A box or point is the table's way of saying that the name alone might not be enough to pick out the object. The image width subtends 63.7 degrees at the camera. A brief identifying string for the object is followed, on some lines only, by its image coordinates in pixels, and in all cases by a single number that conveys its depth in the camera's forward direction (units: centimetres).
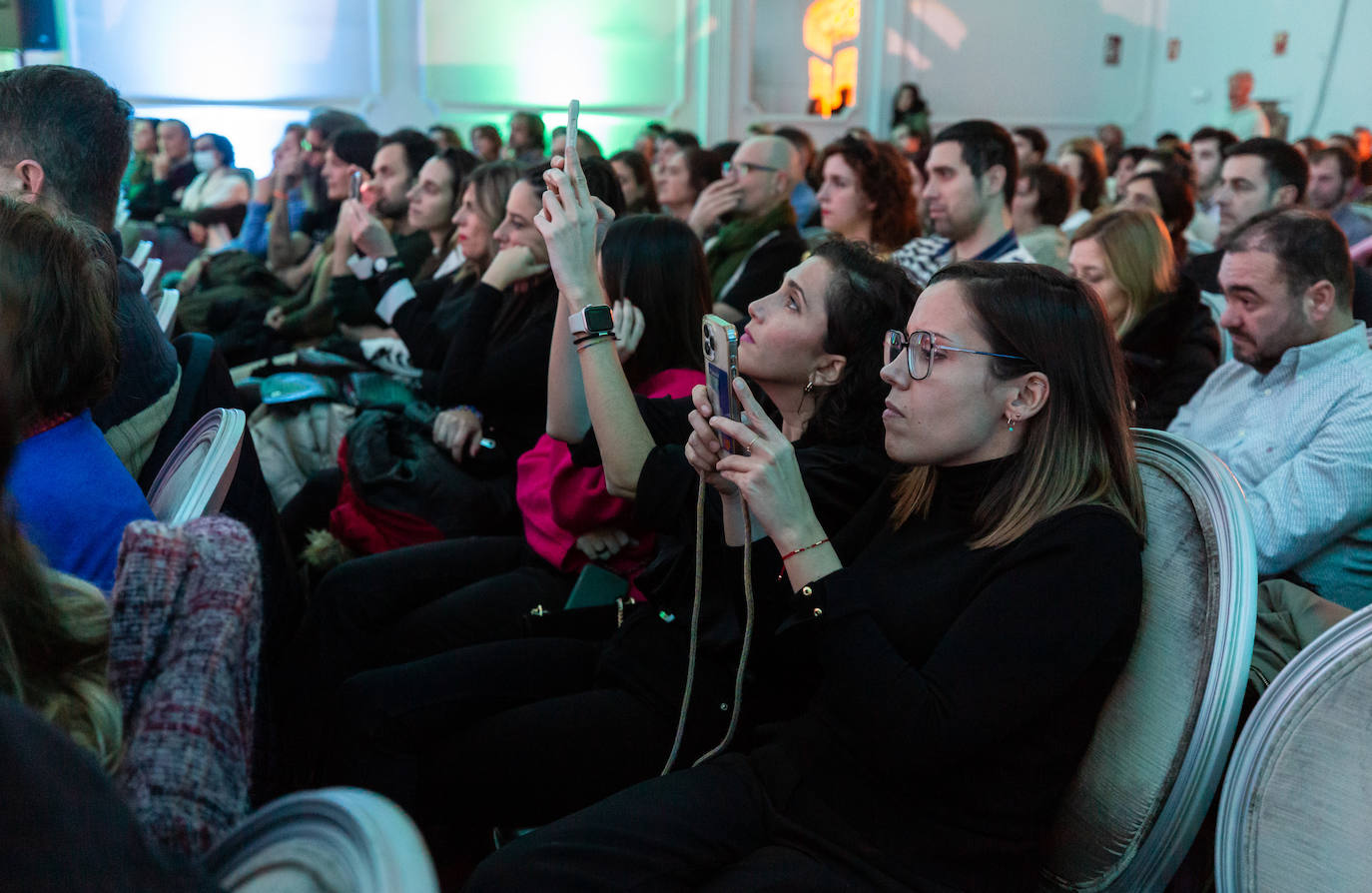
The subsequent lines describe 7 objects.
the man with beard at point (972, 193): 349
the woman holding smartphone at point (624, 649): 157
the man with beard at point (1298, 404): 188
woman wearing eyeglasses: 115
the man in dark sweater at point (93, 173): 171
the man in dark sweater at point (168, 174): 671
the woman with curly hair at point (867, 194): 373
